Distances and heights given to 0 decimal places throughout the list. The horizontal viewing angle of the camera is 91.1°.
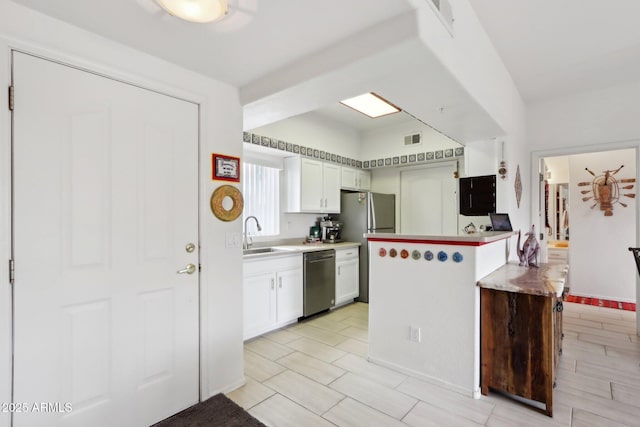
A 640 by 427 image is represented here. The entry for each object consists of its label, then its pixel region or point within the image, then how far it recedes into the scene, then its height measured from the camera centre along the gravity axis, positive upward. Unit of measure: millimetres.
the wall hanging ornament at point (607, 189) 4486 +366
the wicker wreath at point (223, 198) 2199 +94
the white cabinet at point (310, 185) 4242 +417
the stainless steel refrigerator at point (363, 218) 4633 -47
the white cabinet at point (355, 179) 5018 +603
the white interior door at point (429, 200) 4754 +228
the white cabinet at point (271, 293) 3207 -846
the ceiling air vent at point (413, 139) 4848 +1191
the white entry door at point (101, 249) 1489 -180
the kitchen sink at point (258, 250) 3622 -426
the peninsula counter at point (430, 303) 2221 -685
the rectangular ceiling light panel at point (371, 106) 3516 +1304
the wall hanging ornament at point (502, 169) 3457 +504
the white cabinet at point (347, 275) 4266 -847
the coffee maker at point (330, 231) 4676 -239
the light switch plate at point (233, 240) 2275 -179
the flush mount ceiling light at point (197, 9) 1271 +858
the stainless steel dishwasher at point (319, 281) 3797 -830
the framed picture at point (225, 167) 2217 +349
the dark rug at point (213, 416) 1892 -1256
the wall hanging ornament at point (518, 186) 3771 +348
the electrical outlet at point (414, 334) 2455 -937
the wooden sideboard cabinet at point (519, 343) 1999 -861
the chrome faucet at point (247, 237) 3839 -268
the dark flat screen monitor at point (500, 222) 3102 -74
